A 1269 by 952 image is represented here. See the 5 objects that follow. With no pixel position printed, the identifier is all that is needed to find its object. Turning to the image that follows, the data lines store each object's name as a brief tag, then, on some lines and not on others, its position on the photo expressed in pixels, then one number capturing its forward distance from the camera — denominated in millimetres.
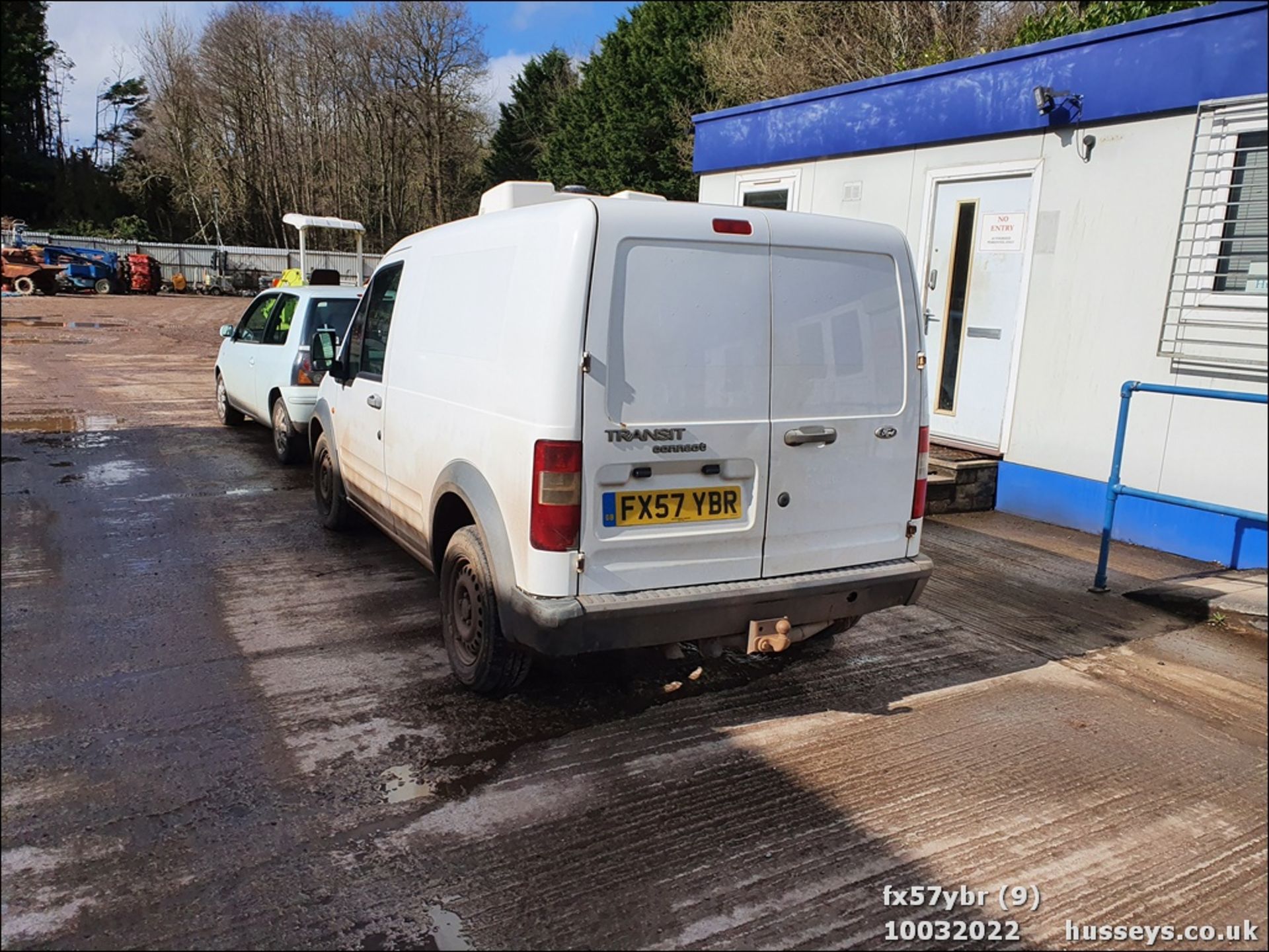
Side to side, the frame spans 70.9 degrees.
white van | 3449
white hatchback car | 8227
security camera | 7250
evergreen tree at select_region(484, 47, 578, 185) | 40594
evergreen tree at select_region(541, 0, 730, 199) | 28266
